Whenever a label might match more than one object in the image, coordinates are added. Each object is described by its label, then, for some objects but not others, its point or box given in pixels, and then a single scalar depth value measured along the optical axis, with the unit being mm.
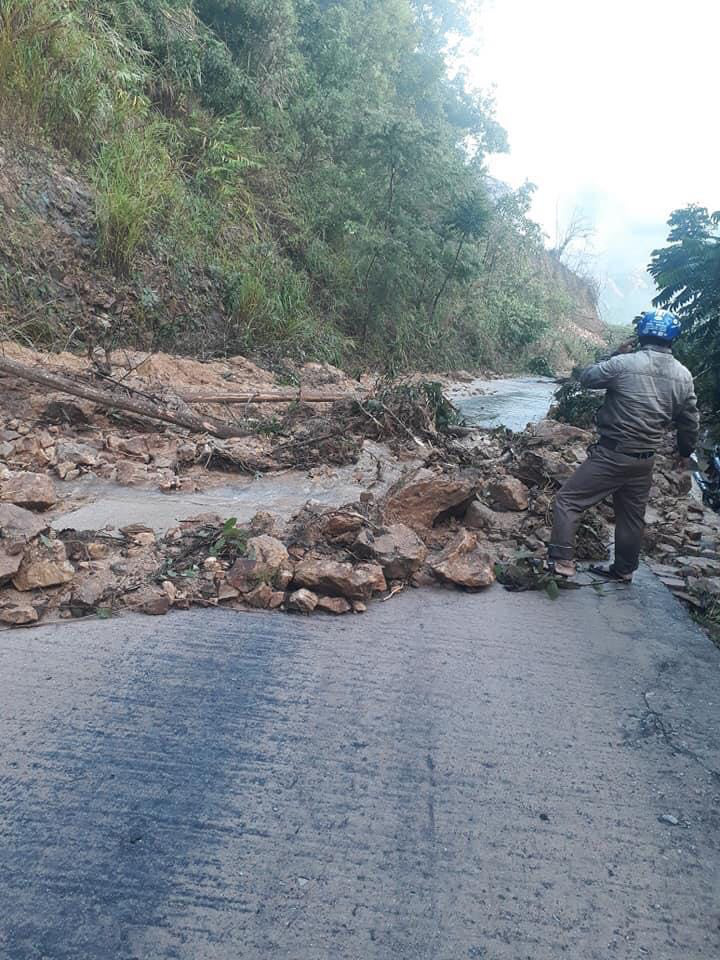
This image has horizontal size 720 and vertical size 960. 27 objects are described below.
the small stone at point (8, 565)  2861
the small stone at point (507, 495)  4672
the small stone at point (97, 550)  3285
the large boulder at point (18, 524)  3041
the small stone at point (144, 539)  3469
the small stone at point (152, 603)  2924
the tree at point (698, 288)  6309
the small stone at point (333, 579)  3162
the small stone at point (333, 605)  3105
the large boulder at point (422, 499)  4070
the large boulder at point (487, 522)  4340
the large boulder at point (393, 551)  3445
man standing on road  3736
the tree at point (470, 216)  15367
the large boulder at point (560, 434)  6426
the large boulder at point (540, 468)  5008
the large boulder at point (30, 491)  3877
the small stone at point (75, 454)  5055
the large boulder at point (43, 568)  2943
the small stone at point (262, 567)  3148
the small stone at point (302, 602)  3082
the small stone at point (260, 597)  3090
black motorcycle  5539
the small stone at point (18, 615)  2736
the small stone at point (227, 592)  3084
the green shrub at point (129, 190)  8375
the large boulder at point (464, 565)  3512
